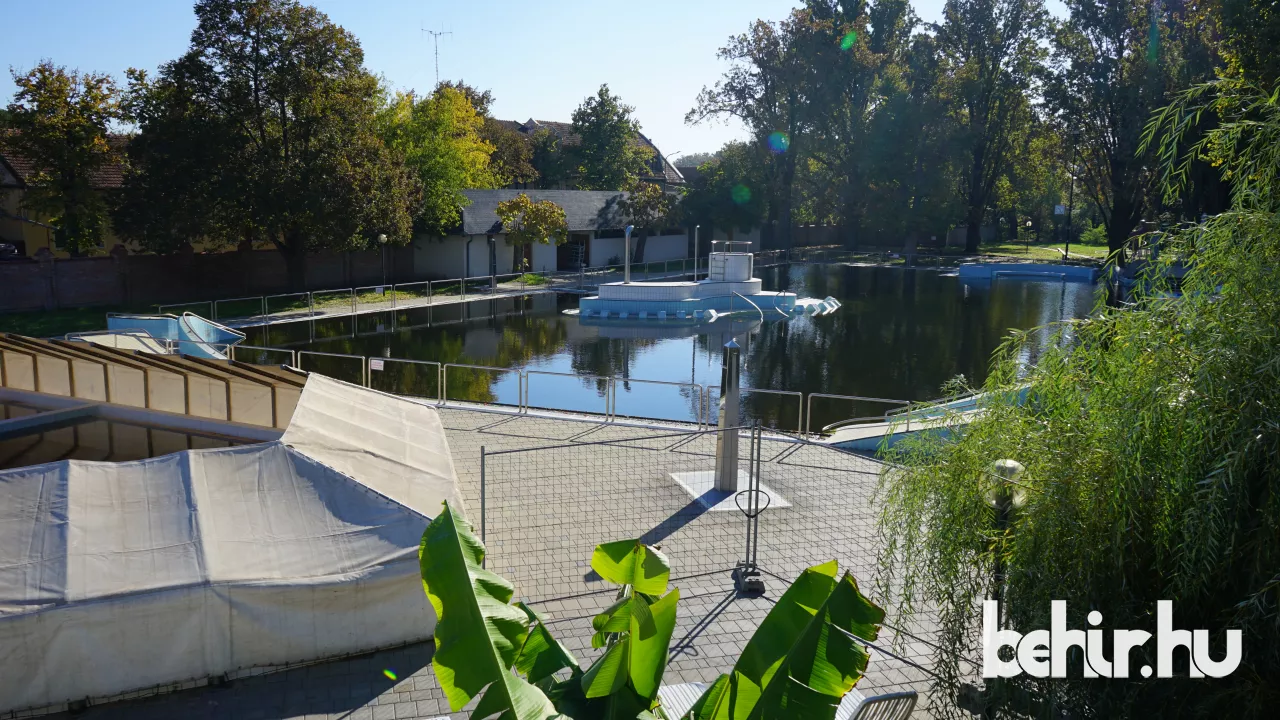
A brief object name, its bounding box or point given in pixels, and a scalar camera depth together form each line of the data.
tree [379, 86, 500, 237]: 42.75
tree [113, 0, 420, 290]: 30.83
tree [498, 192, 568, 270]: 43.81
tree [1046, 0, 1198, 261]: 49.41
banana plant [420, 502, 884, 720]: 4.35
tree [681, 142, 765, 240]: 58.16
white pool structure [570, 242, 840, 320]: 37.84
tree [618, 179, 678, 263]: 51.91
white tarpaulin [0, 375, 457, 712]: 6.96
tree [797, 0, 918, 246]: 59.25
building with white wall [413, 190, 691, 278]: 45.66
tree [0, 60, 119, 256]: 29.14
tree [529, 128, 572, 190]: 67.06
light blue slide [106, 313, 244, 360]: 24.75
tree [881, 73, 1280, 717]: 4.30
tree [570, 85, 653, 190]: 64.31
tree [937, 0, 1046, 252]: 59.84
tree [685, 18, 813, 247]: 60.25
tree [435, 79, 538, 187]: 61.03
